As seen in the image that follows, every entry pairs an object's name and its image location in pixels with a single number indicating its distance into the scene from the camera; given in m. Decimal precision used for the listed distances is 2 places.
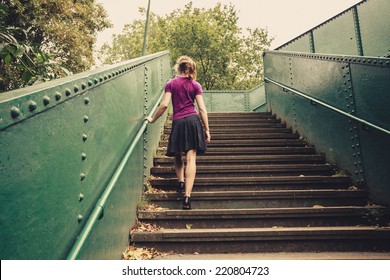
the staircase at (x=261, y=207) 2.90
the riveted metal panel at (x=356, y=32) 5.00
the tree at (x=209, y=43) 20.98
